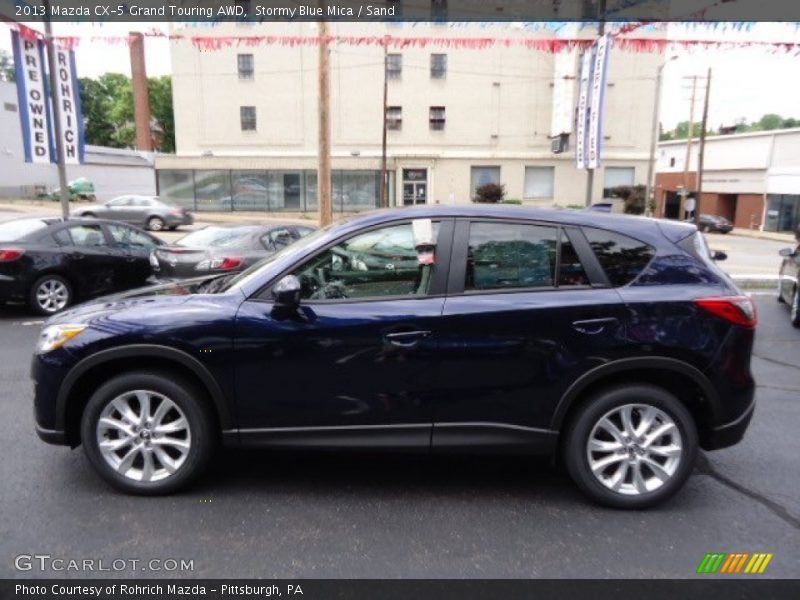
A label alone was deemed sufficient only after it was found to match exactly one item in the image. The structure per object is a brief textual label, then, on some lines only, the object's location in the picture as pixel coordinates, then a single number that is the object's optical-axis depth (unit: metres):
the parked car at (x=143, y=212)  23.97
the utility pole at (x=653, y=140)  33.25
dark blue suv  3.18
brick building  37.06
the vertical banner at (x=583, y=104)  11.40
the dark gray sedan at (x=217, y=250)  8.05
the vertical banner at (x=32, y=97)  11.16
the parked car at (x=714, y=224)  37.91
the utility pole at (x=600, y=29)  10.53
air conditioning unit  33.91
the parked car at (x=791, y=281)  8.43
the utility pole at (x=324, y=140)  13.42
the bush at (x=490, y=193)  33.84
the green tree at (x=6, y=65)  58.02
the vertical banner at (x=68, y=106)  11.80
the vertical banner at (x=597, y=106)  10.95
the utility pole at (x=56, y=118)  11.39
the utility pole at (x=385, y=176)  31.78
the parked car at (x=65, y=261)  7.98
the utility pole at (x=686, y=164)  44.47
